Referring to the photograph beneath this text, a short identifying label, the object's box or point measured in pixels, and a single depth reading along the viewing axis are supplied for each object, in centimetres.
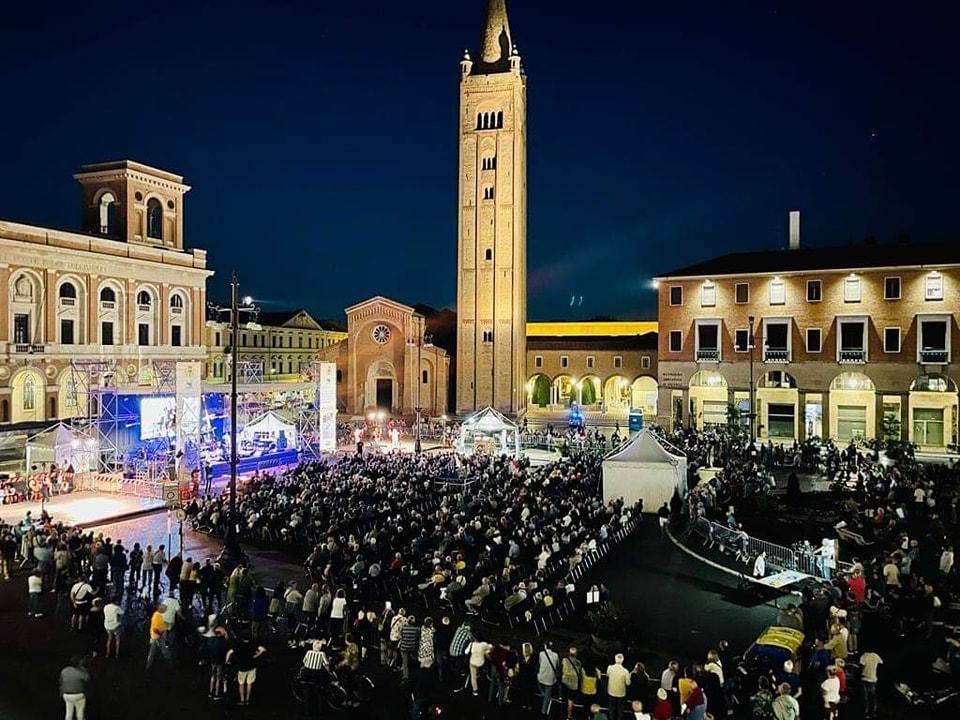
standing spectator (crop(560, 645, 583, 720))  1055
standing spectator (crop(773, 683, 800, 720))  926
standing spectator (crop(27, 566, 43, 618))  1455
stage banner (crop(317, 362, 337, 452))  3838
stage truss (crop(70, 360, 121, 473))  3139
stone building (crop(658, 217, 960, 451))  3919
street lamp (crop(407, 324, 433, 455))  5410
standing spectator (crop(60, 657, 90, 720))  991
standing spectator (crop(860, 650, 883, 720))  1048
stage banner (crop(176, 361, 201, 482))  3000
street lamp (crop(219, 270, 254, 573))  1704
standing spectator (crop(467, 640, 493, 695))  1120
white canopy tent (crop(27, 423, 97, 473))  3052
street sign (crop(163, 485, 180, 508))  2682
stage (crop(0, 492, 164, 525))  2469
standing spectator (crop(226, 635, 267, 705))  1084
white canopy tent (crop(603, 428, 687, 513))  2372
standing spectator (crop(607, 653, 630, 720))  1020
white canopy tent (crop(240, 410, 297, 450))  3716
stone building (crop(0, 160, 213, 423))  4009
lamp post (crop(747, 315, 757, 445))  4247
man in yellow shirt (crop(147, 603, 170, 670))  1216
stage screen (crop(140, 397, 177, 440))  3306
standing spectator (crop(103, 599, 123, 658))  1245
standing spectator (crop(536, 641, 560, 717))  1061
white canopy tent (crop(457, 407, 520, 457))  3762
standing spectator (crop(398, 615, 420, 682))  1176
